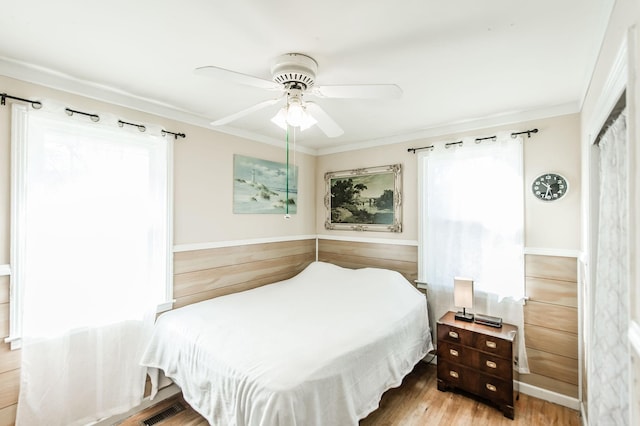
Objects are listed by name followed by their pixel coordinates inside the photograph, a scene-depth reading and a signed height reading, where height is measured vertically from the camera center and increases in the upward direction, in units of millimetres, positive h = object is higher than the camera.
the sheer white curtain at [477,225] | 2598 -103
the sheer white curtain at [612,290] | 1289 -356
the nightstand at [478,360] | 2332 -1204
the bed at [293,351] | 1552 -854
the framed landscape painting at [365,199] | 3400 +187
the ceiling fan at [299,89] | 1480 +663
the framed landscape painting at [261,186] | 3174 +321
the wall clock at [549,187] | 2440 +228
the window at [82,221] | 1870 -43
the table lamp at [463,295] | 2633 -716
